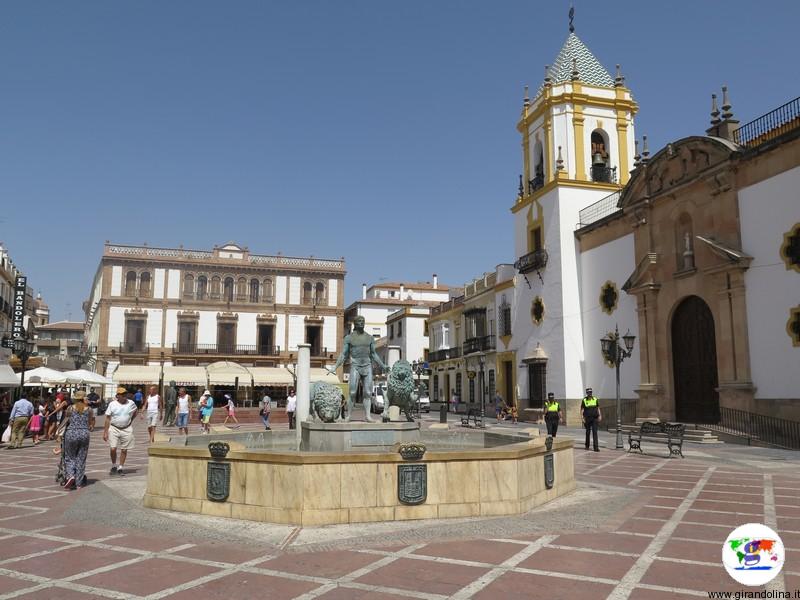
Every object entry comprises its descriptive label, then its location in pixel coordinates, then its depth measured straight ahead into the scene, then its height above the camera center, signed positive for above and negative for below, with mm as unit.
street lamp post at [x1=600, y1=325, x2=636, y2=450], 18094 +899
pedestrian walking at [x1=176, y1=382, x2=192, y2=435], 19828 -880
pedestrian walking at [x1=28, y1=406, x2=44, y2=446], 18266 -1161
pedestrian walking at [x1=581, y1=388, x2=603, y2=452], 16125 -782
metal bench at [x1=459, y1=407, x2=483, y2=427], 24311 -1510
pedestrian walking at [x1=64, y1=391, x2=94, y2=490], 9562 -850
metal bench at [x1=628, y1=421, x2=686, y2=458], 15055 -1286
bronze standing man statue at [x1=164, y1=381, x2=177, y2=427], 27217 -1080
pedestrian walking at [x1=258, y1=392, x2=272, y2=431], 23125 -962
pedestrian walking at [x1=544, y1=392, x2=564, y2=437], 16375 -864
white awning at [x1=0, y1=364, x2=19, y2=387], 17978 +210
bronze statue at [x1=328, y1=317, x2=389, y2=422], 10836 +435
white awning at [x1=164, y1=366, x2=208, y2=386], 37538 +505
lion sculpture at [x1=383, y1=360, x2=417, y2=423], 10461 -38
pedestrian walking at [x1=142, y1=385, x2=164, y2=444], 15709 -684
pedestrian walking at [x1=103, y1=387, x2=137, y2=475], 10758 -644
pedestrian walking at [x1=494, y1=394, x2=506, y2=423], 31375 -1172
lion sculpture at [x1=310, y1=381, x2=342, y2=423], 9781 -291
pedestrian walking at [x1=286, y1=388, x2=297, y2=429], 21595 -781
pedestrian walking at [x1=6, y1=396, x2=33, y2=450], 16406 -911
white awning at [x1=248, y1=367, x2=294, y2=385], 38156 +437
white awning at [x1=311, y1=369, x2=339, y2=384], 41675 +457
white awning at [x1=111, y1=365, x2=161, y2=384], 37781 +579
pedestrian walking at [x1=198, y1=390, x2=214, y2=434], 18859 -761
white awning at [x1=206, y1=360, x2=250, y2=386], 33281 +596
